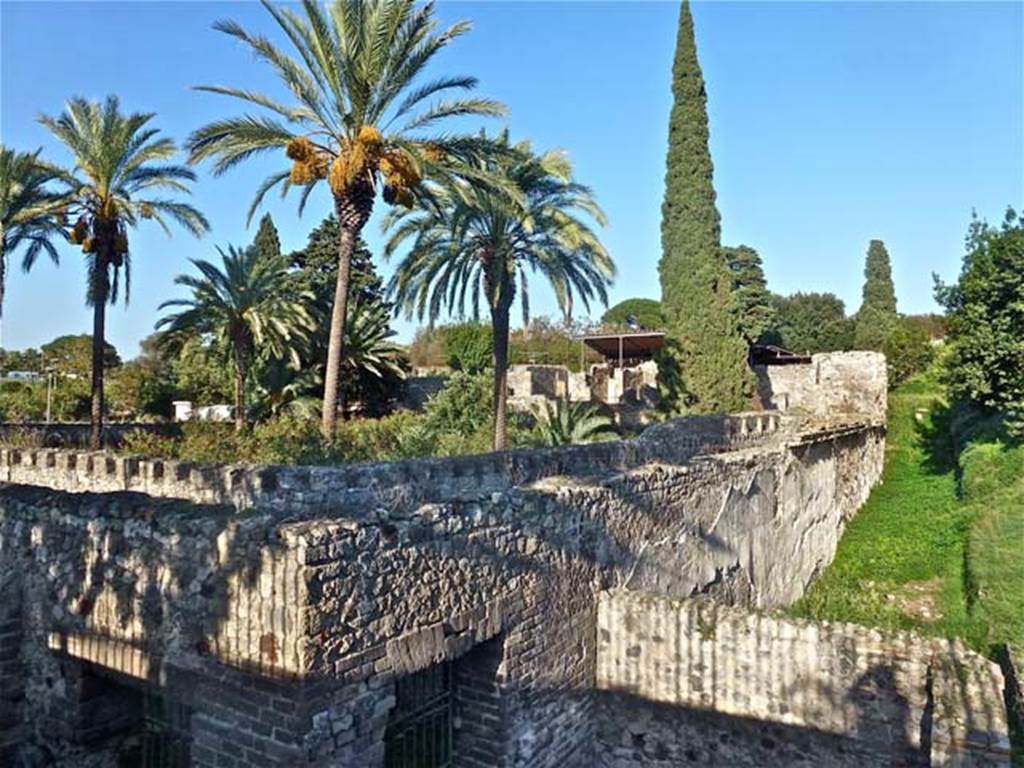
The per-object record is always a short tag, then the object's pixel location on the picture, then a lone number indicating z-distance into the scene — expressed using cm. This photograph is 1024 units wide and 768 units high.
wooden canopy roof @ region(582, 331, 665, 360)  2748
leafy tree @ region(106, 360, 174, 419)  2811
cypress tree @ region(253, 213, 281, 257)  3212
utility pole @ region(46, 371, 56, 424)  2504
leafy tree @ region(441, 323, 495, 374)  3150
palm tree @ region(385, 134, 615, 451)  1499
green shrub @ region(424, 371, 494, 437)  1923
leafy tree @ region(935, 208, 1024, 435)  1230
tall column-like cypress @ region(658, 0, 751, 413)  2114
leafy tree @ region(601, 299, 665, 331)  5880
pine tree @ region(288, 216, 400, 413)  2461
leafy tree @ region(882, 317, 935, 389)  2698
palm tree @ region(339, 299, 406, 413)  2466
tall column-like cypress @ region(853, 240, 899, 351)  4188
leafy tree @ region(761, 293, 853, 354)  4459
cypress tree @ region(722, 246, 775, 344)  4044
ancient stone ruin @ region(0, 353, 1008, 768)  340
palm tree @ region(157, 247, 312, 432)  2067
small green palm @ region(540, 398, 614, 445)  1639
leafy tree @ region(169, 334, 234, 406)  2795
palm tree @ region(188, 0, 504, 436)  1156
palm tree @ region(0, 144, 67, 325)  1602
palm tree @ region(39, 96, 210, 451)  1530
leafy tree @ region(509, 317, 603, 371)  3900
